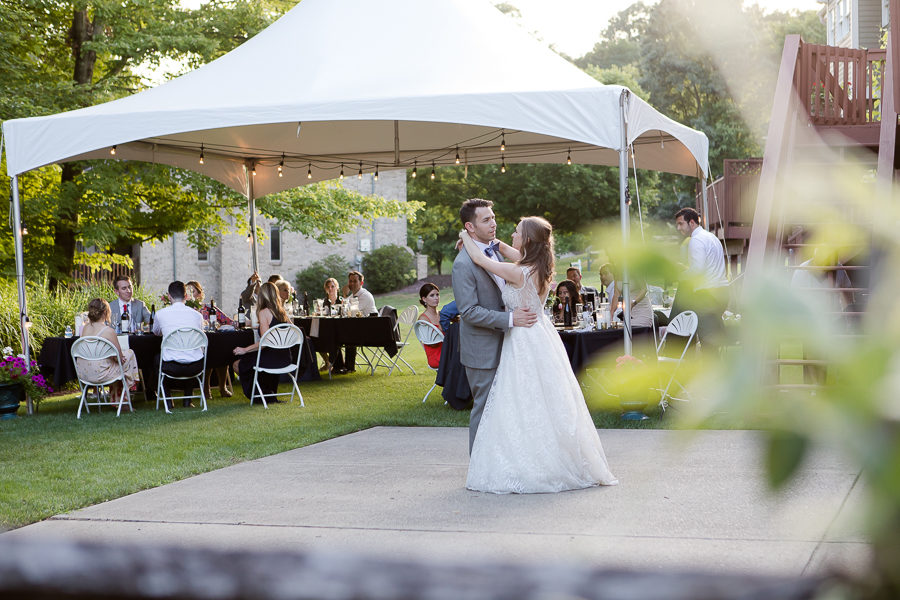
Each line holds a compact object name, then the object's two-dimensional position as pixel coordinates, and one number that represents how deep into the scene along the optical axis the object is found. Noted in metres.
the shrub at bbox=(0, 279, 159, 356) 12.94
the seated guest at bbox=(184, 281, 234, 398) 12.41
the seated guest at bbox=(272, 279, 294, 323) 12.80
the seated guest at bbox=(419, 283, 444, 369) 11.98
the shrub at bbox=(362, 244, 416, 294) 37.12
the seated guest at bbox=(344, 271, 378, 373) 14.39
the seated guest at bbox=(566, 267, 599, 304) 12.54
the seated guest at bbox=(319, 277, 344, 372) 14.47
